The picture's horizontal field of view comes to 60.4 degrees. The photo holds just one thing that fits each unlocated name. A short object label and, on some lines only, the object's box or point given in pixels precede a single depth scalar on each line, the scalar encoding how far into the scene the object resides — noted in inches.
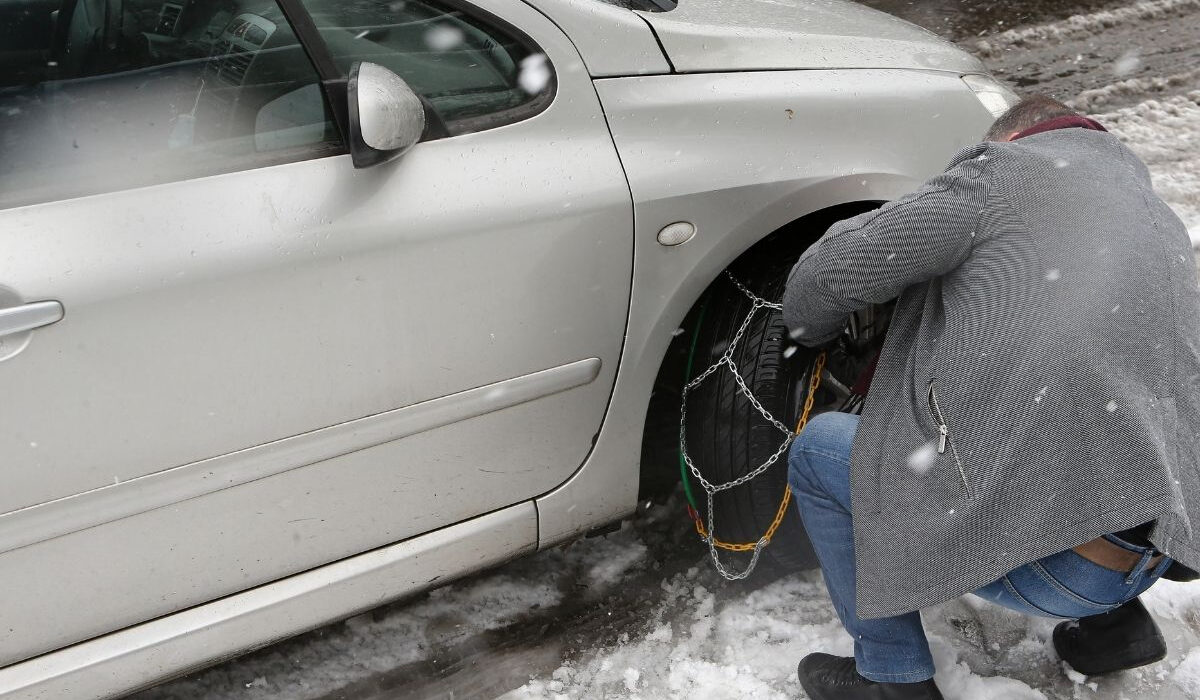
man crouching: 58.8
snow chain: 83.8
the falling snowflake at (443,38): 73.5
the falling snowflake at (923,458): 63.2
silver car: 63.6
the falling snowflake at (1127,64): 197.8
